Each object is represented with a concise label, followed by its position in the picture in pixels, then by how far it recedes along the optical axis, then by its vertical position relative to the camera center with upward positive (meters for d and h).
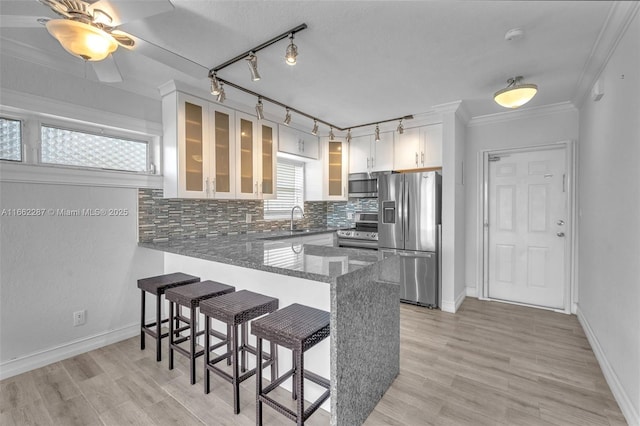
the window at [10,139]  2.14 +0.52
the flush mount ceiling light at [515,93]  2.46 +0.98
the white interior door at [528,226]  3.49 -0.23
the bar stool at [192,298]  2.01 -0.63
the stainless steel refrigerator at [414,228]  3.52 -0.25
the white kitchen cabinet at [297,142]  3.91 +0.94
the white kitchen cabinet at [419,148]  3.79 +0.81
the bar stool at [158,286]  2.32 -0.62
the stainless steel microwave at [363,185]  4.41 +0.36
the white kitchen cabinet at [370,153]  4.25 +0.83
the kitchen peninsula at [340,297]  1.47 -0.56
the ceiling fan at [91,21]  1.28 +0.86
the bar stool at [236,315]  1.73 -0.64
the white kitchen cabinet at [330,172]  4.56 +0.58
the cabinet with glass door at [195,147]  2.80 +0.62
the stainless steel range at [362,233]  4.12 -0.36
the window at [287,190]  4.25 +0.29
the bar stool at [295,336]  1.45 -0.66
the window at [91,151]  2.37 +0.53
